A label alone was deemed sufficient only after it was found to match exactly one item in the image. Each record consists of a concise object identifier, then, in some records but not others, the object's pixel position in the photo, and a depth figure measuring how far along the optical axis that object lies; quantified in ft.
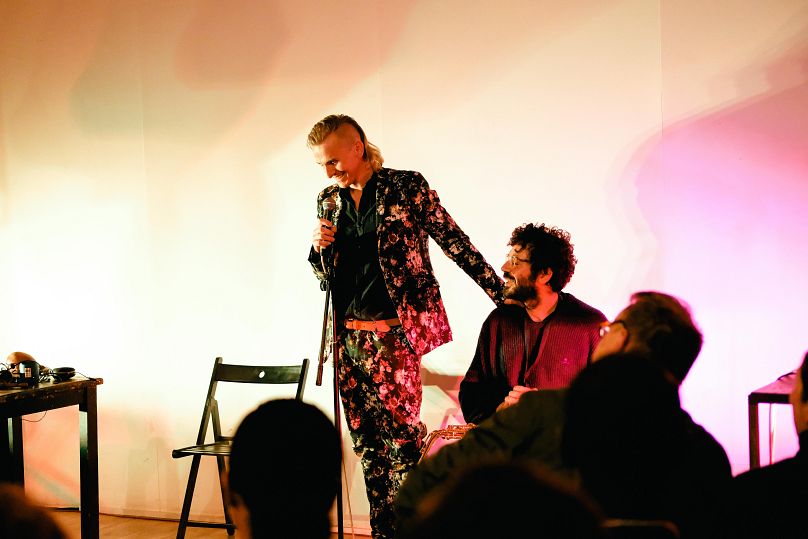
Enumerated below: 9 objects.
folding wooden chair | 11.48
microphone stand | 9.36
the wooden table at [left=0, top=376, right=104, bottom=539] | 10.43
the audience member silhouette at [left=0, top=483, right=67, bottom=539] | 3.23
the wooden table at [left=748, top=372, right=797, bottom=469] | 8.25
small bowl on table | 10.89
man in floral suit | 9.47
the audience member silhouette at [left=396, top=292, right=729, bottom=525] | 4.70
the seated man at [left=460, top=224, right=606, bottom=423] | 9.07
